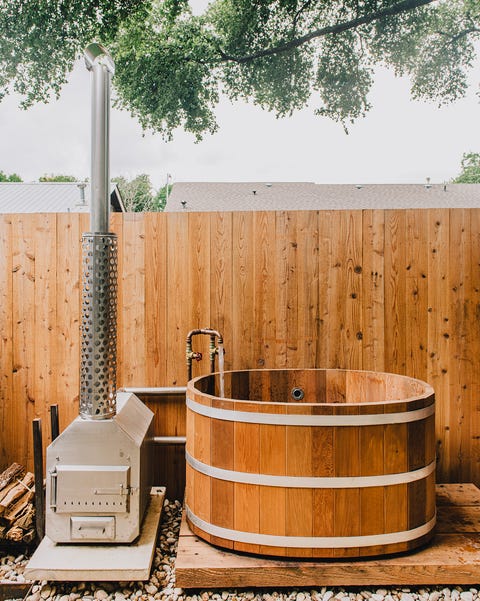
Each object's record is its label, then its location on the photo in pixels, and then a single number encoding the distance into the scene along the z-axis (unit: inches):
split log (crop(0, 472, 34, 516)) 100.7
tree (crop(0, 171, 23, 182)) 420.0
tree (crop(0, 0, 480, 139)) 211.9
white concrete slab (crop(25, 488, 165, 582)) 81.8
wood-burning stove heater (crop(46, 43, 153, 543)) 86.7
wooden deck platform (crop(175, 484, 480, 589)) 80.4
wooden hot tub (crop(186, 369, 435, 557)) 80.8
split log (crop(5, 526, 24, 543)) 99.1
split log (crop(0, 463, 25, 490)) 108.7
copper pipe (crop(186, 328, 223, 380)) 112.8
